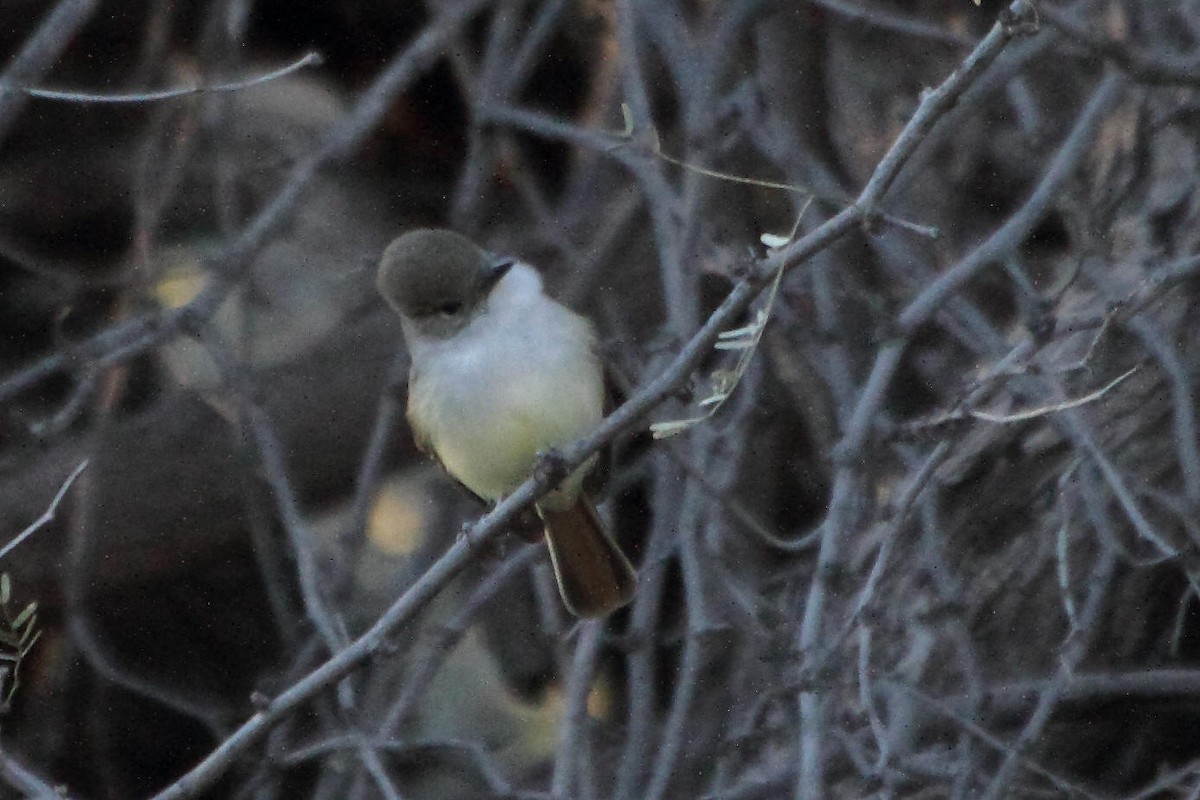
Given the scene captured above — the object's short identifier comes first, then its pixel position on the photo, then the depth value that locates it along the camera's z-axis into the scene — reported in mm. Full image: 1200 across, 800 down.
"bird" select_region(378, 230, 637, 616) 7328
